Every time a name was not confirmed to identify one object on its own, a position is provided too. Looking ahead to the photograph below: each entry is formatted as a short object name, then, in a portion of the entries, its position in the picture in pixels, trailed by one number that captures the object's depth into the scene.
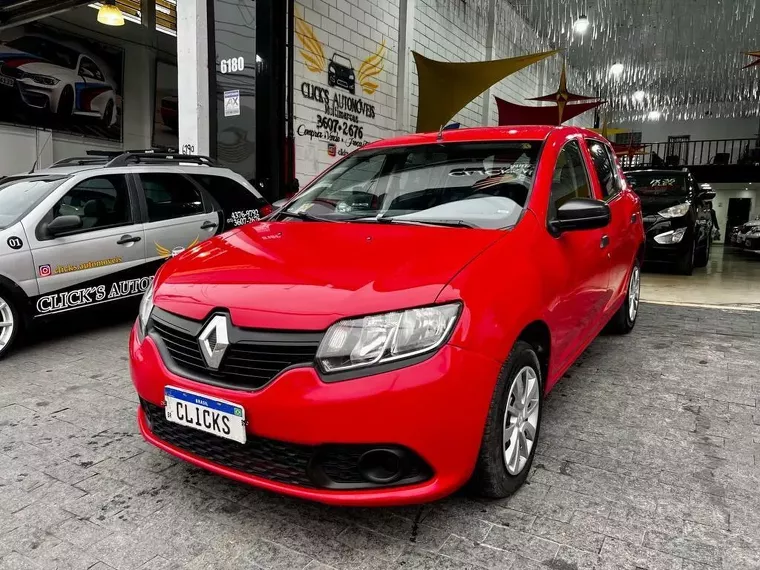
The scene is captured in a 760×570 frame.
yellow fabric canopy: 9.55
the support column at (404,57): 10.01
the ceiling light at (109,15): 8.69
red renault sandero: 1.75
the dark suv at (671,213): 8.31
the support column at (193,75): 6.91
